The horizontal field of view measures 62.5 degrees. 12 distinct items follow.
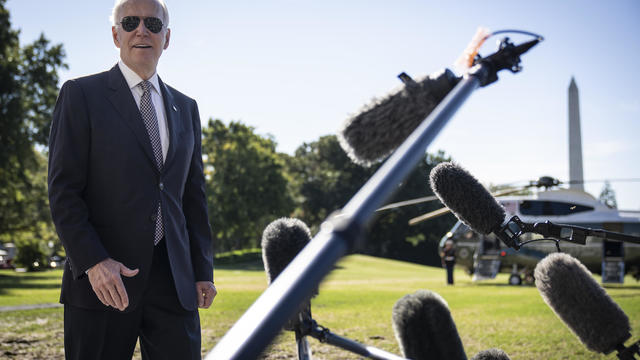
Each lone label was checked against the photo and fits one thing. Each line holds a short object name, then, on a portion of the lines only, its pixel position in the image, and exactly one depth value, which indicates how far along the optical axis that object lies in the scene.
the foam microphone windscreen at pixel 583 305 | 1.49
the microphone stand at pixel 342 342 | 1.76
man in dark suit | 1.79
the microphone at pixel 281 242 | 2.15
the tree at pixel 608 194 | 121.50
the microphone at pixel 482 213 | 1.36
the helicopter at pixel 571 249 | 20.61
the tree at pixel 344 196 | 48.88
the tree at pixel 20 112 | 24.45
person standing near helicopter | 21.17
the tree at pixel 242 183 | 34.47
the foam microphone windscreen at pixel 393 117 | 1.26
